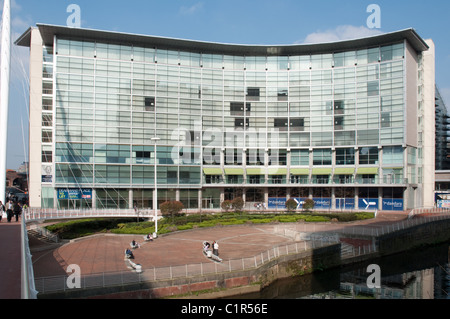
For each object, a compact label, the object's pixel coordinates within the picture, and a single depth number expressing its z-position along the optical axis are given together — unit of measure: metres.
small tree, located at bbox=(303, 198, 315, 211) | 53.75
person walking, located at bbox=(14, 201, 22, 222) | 29.83
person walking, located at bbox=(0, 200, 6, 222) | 29.39
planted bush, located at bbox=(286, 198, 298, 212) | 53.56
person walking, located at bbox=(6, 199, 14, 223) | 28.47
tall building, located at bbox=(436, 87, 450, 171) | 101.00
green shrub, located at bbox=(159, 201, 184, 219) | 47.34
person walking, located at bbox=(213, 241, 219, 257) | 26.06
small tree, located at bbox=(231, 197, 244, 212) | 52.66
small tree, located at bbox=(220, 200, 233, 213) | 52.62
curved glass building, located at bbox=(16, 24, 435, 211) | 55.75
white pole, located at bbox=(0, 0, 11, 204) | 30.25
